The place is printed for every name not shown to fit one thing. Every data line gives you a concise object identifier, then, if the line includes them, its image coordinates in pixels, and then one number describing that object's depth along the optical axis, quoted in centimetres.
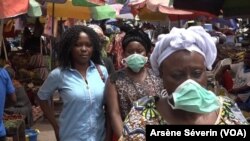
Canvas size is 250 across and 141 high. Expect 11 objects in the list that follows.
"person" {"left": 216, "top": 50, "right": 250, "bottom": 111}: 654
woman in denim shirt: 360
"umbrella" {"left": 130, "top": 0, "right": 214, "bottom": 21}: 877
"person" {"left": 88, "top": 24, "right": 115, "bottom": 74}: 524
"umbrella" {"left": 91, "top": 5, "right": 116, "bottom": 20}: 955
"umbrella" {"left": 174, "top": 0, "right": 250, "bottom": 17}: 500
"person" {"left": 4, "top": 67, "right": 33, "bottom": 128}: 739
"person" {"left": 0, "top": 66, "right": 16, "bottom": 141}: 514
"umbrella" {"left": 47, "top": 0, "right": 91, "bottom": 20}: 970
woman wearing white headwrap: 206
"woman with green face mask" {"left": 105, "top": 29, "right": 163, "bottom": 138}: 354
